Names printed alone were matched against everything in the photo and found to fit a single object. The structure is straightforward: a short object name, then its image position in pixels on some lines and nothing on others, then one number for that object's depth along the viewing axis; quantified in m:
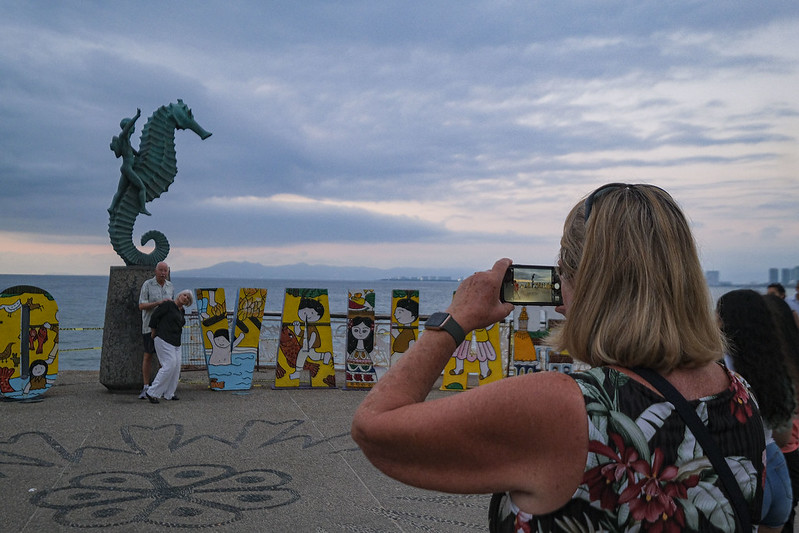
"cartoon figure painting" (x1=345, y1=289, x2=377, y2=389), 11.51
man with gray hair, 10.06
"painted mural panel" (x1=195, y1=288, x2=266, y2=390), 11.00
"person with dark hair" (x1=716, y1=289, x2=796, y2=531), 3.42
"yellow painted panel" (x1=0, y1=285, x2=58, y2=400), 9.63
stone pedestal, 10.34
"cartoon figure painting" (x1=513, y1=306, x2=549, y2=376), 11.84
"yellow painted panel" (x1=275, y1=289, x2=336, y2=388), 11.34
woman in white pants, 9.81
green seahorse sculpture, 10.88
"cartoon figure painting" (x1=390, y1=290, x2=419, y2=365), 11.84
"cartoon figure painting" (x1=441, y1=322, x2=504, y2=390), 11.56
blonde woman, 1.28
